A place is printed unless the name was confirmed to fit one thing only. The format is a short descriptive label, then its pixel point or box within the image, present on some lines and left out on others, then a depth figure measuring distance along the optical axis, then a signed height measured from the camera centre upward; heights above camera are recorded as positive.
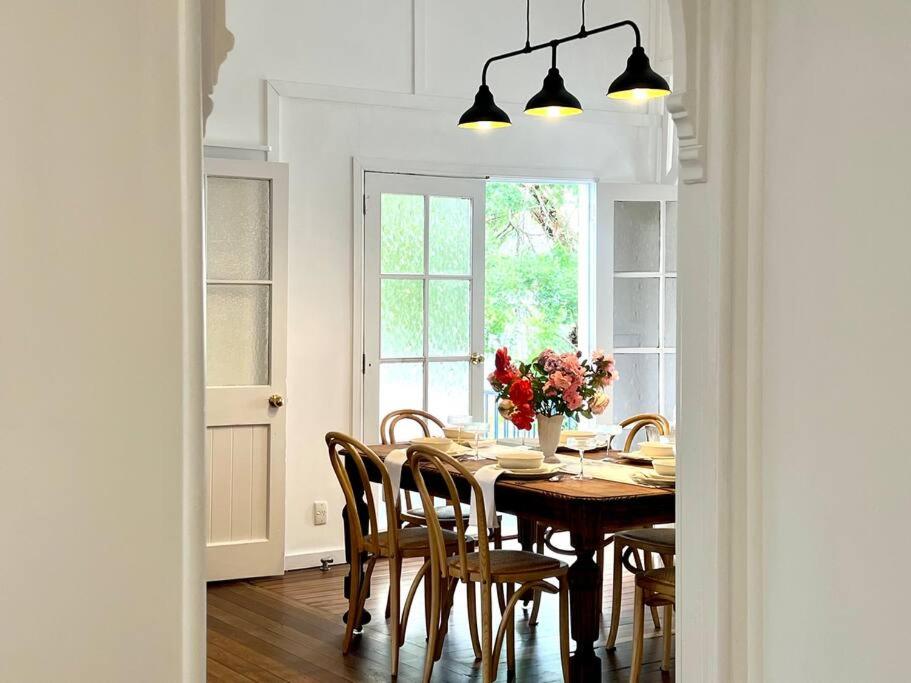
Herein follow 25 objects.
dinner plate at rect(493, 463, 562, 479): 4.13 -0.56
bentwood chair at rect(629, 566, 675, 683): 3.76 -0.94
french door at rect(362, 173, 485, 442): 6.29 +0.16
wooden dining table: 3.76 -0.67
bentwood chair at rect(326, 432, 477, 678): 4.25 -0.89
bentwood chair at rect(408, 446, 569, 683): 3.87 -0.89
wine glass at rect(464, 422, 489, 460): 4.70 -0.45
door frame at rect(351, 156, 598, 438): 6.19 +0.33
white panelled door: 5.73 -0.21
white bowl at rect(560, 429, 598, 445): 4.59 -0.46
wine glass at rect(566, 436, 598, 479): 4.16 -0.46
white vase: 4.49 -0.45
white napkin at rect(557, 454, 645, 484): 4.18 -0.58
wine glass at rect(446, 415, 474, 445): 4.65 -0.41
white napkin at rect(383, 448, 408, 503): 4.46 -0.58
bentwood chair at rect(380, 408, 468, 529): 5.07 -0.88
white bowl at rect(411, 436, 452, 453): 4.88 -0.53
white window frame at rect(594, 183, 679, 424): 6.75 +0.33
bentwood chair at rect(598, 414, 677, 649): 4.25 -0.87
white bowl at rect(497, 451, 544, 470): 4.20 -0.52
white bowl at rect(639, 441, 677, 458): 4.52 -0.51
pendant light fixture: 4.14 +0.89
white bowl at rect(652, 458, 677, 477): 4.01 -0.52
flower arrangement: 4.35 -0.24
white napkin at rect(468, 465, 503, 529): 4.02 -0.63
